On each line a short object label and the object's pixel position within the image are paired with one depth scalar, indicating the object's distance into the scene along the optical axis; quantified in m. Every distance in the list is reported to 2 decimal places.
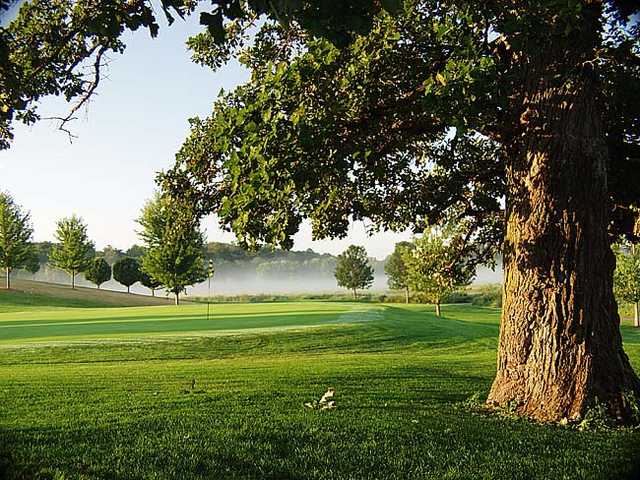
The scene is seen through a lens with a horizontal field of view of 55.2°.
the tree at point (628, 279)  40.69
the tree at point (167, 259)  47.88
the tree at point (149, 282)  55.13
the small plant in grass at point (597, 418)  7.93
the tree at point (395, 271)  57.00
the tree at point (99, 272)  54.75
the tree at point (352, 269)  63.62
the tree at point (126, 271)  58.62
